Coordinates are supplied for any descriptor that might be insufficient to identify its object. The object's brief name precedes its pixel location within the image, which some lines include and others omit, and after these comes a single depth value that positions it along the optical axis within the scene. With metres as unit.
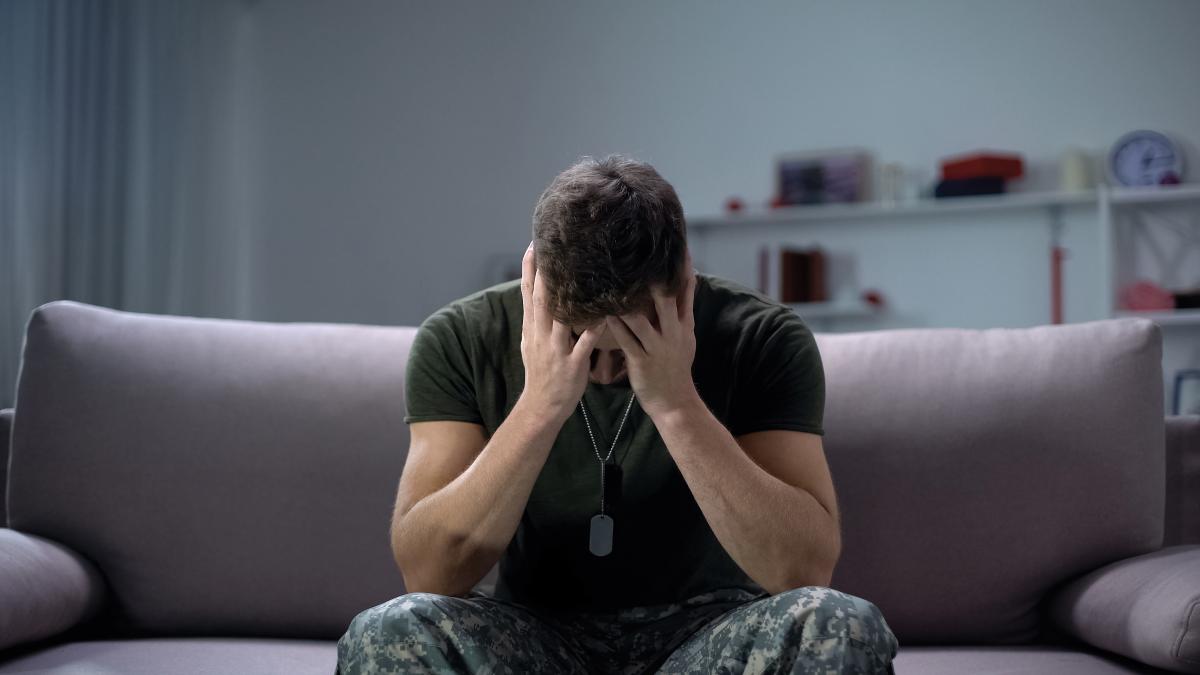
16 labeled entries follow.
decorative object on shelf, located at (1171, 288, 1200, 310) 4.07
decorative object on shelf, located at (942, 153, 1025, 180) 4.32
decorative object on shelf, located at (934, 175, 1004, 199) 4.35
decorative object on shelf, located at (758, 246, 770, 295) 4.66
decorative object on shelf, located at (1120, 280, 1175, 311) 4.13
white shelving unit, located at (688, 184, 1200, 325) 4.17
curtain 4.01
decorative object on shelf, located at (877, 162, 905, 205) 4.54
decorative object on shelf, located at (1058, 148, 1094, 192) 4.28
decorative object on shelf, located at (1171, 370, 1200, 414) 4.12
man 1.19
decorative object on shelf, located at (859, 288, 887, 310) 4.56
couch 1.67
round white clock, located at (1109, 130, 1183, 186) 4.20
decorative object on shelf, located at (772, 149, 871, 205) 4.62
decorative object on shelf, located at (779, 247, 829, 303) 4.60
